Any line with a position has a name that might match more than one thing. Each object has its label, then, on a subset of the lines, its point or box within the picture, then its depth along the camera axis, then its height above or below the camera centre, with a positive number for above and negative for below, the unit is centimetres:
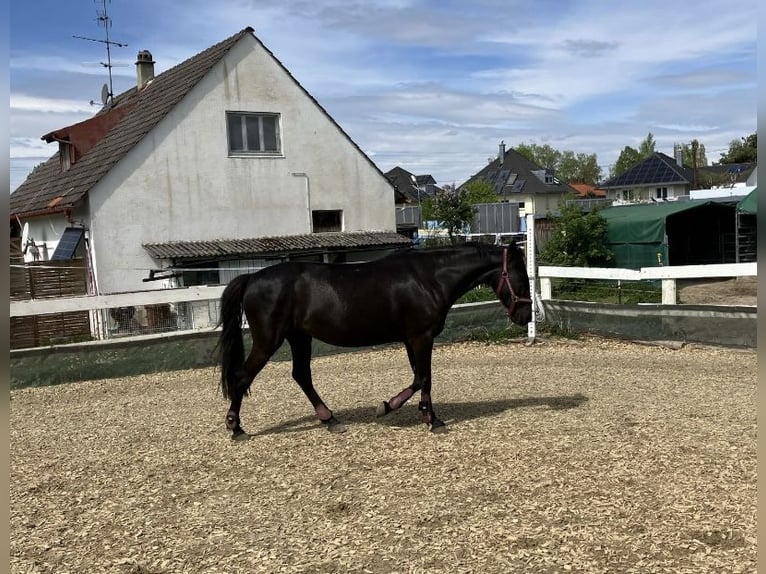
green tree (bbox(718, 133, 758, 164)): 8151 +838
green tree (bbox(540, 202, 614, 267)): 2116 -43
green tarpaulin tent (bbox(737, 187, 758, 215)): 1837 +40
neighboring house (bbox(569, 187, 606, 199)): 8346 +484
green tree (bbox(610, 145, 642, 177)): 10169 +1013
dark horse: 626 -65
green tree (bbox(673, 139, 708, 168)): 9643 +962
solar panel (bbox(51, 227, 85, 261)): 1552 +25
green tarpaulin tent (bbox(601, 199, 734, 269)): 2059 -33
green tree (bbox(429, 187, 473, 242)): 3597 +121
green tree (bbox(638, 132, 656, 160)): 10056 +1157
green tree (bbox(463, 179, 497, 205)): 5289 +326
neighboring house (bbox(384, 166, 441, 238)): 3017 +238
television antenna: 2488 +624
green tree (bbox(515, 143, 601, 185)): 11399 +1027
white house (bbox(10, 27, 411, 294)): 1568 +158
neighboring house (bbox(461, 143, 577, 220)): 7181 +515
